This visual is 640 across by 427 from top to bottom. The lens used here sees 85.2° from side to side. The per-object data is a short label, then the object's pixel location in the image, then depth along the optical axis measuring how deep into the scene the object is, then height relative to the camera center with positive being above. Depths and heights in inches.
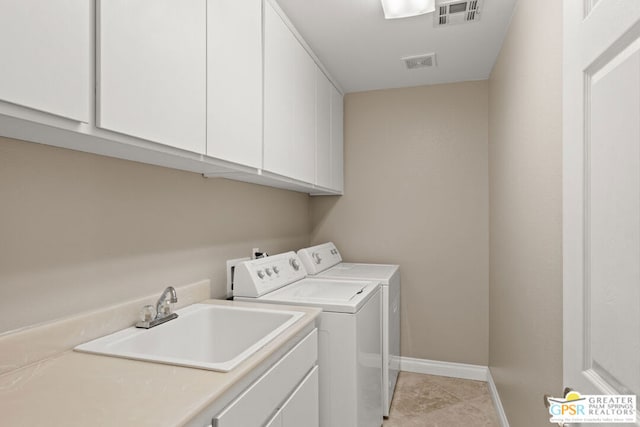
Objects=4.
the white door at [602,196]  23.5 +1.6
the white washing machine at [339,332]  65.5 -22.9
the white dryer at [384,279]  89.7 -17.3
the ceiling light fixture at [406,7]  69.7 +42.6
